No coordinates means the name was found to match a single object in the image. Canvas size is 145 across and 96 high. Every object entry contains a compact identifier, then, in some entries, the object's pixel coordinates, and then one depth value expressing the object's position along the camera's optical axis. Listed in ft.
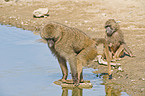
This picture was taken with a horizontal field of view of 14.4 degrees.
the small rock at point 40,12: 96.34
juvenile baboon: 53.99
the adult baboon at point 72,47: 38.20
